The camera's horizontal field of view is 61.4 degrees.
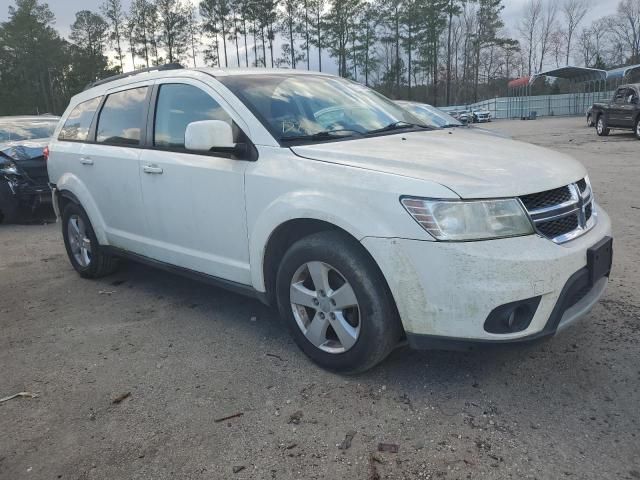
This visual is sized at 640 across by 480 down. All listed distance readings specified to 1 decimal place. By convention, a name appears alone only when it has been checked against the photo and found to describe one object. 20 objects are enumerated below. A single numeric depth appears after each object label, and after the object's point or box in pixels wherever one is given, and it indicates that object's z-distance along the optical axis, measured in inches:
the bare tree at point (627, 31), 2751.0
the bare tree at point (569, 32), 2945.4
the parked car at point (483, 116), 1743.4
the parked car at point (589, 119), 971.5
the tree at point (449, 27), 2529.5
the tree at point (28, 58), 2415.1
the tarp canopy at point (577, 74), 1504.8
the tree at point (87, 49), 2459.4
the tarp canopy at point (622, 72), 1381.6
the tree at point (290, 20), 2600.9
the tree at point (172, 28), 2581.2
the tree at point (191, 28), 2600.9
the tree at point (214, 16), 2519.7
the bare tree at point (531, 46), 2992.9
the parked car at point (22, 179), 336.5
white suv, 100.3
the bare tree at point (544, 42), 2992.1
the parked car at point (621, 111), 713.3
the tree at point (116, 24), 2561.5
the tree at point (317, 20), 2576.3
